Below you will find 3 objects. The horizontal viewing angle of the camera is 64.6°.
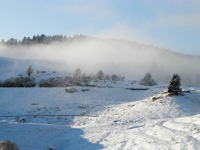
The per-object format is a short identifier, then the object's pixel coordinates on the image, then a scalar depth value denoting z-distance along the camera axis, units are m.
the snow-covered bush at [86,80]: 64.09
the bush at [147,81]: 86.04
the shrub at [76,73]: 78.79
